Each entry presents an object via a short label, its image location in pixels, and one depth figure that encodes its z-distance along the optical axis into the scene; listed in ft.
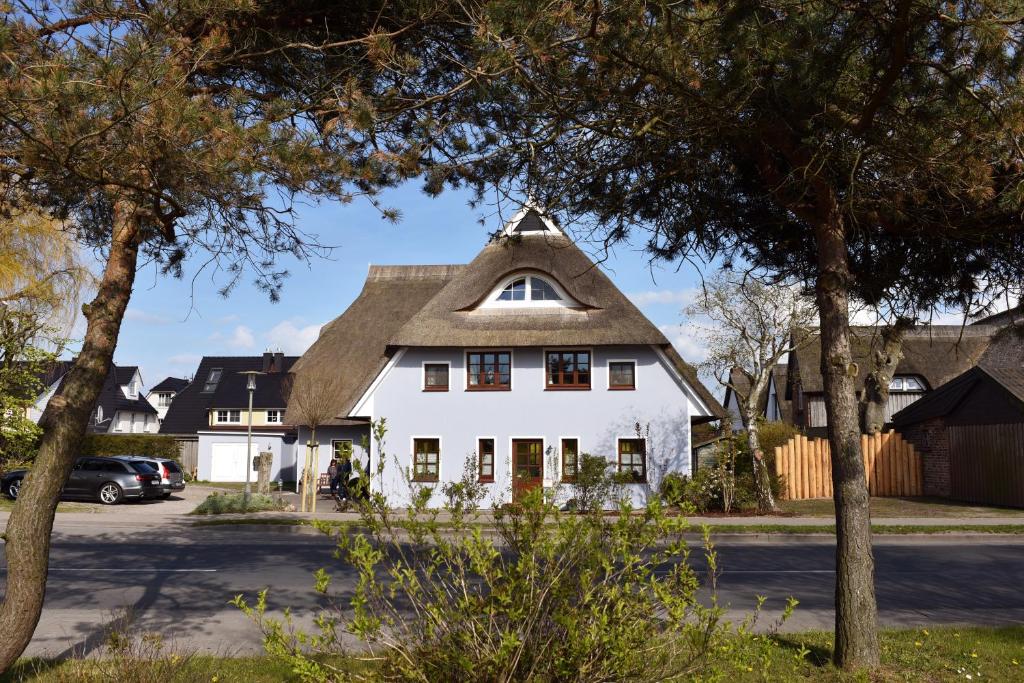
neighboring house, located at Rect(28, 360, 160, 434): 196.44
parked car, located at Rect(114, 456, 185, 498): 88.79
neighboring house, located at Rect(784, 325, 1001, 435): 131.75
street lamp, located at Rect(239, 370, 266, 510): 79.14
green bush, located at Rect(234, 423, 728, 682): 12.20
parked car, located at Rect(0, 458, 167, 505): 82.79
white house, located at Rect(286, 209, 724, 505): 79.20
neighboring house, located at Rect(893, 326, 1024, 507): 73.10
